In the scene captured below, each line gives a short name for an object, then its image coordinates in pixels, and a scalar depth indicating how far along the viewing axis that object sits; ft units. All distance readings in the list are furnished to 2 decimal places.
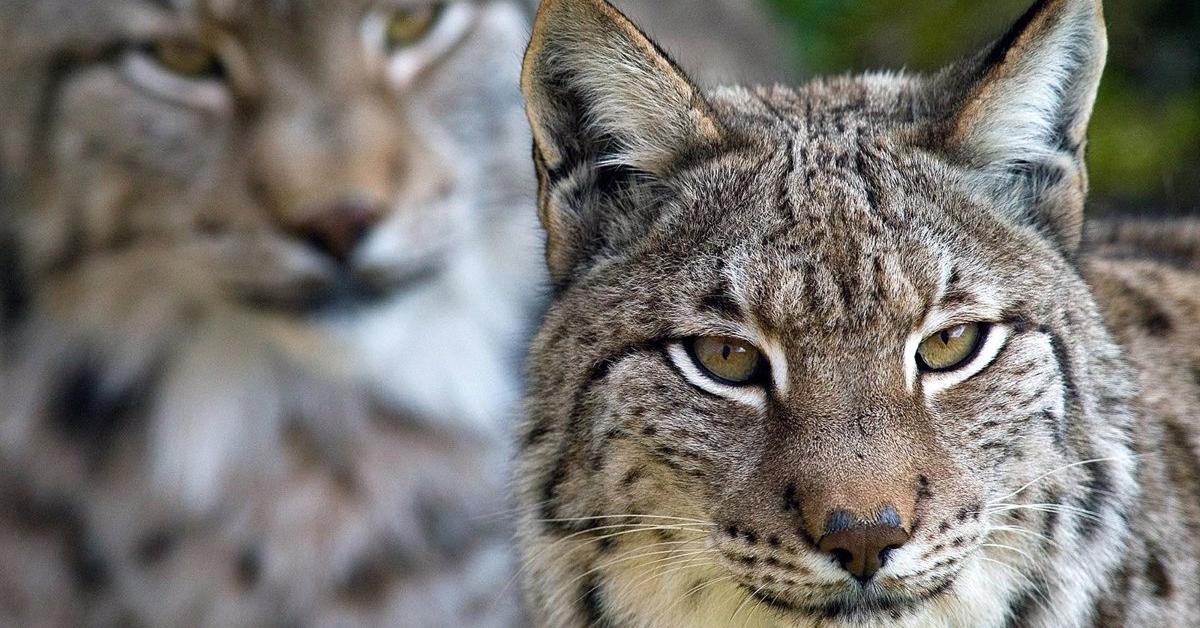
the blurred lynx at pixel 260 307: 30.25
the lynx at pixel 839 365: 18.74
